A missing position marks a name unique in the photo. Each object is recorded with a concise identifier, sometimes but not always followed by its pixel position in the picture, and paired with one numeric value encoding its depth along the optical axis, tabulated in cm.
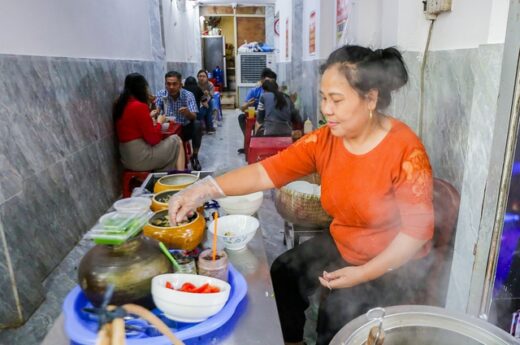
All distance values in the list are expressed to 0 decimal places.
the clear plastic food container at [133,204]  155
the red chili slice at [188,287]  121
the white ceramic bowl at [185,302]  112
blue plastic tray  111
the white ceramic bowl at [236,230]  164
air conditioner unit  1359
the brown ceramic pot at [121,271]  115
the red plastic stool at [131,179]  429
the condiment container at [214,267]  134
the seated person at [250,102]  744
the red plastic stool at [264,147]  429
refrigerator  1494
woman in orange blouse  154
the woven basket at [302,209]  233
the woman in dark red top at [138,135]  427
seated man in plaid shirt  571
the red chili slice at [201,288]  121
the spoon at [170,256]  131
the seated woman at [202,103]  806
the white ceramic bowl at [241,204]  194
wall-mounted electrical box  204
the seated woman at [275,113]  562
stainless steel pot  99
